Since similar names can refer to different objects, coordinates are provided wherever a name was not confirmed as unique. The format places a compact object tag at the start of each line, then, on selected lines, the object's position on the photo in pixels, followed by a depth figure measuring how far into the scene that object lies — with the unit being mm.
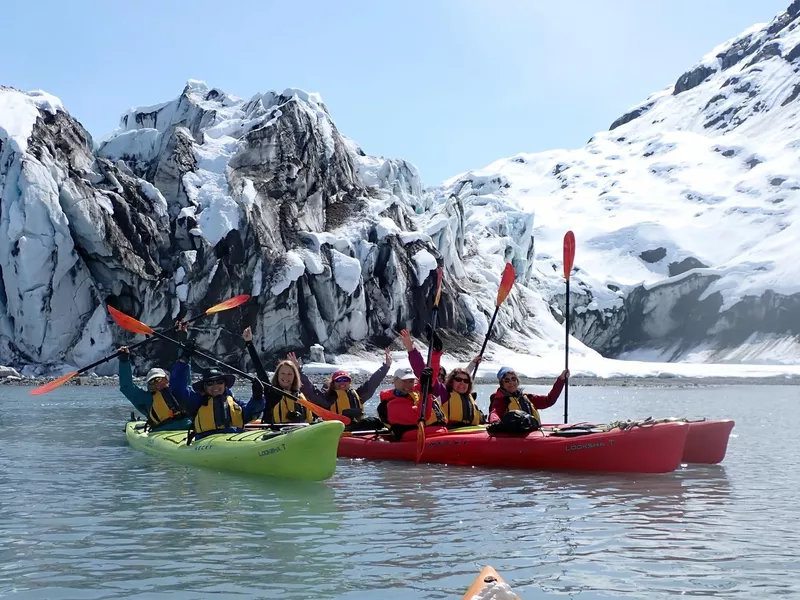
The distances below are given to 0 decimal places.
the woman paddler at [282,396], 12258
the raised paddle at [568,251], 15914
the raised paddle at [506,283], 16203
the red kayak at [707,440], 12734
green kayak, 10172
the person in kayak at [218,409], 11781
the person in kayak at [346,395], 13555
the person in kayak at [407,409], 12883
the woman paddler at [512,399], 12586
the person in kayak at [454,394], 12953
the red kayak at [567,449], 11336
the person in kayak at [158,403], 14211
